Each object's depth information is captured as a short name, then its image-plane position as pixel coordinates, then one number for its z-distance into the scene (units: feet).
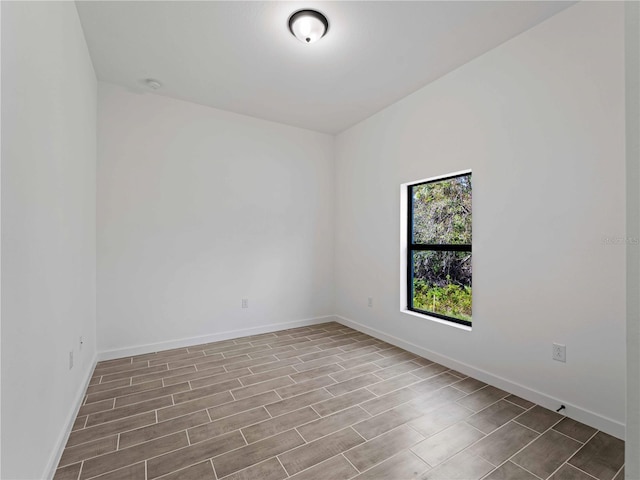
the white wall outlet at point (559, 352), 6.98
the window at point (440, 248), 9.68
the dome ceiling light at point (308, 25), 7.14
